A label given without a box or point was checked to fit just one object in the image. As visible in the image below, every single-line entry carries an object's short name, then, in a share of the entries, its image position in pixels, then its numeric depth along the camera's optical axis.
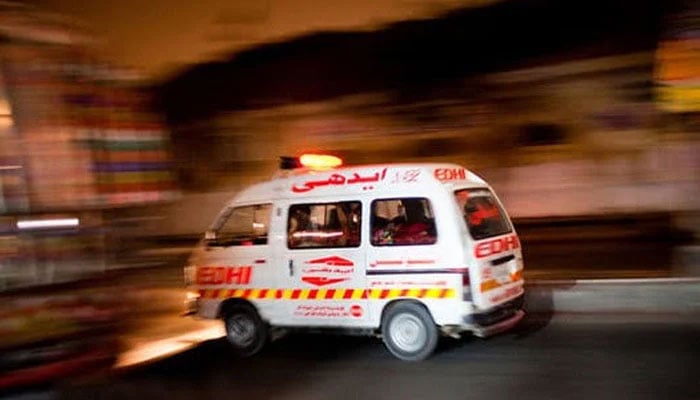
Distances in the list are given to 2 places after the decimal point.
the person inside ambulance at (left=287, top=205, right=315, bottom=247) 8.78
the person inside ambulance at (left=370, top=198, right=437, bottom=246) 8.10
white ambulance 7.97
